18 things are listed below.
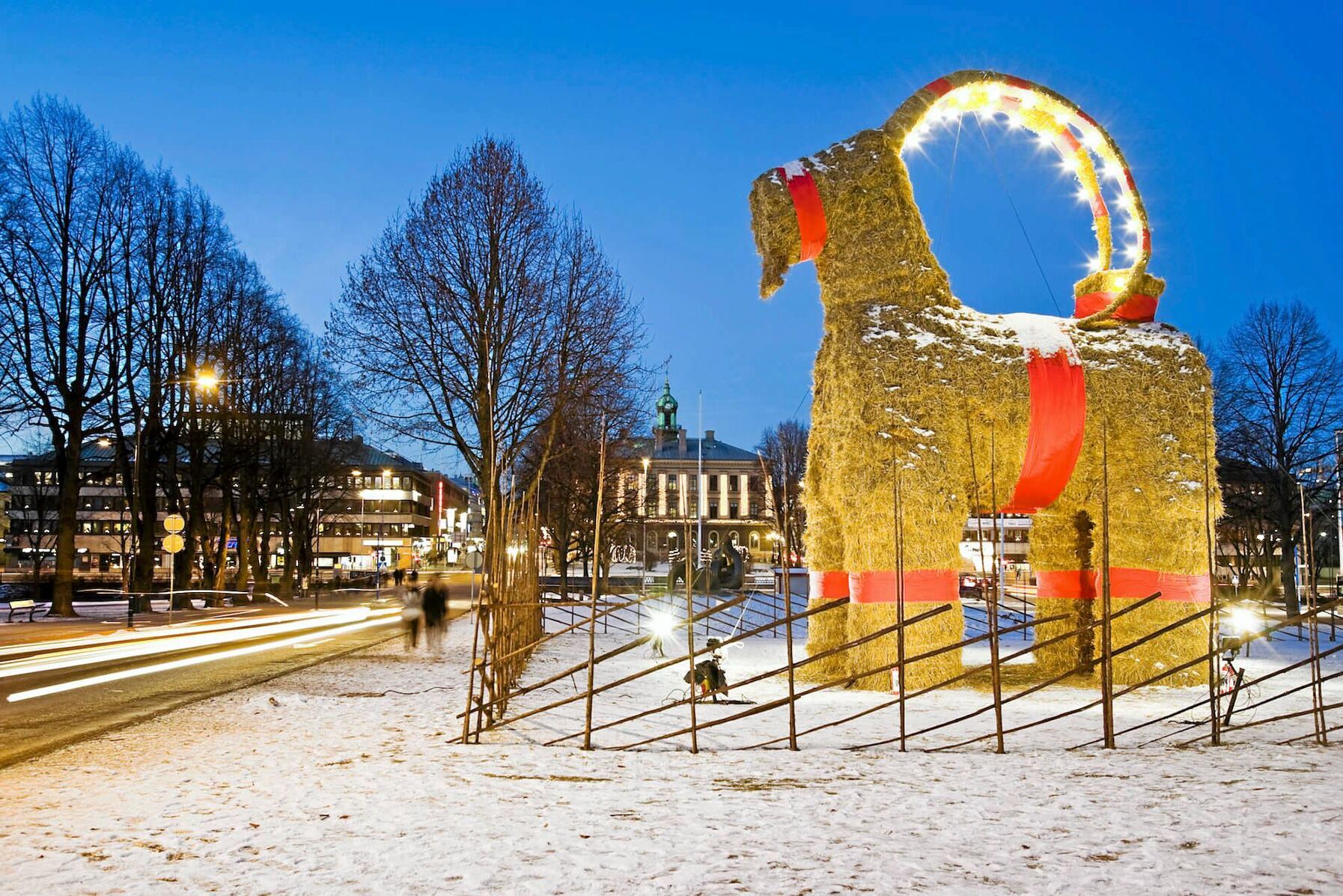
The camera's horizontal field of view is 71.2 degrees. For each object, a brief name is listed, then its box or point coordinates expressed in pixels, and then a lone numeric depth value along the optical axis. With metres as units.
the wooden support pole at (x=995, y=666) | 7.83
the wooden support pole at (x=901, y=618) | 7.84
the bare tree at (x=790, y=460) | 52.62
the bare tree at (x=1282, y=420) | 28.42
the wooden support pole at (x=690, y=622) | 7.92
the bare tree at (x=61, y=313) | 23.75
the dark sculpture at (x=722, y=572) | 26.88
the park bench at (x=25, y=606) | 25.03
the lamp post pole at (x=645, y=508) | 40.97
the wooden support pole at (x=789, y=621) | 7.41
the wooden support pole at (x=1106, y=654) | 7.93
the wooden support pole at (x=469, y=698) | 8.18
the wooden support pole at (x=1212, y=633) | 8.10
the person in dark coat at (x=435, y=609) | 21.94
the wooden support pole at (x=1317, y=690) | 8.05
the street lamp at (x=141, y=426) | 22.51
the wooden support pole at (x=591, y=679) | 7.89
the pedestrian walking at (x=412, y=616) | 19.89
